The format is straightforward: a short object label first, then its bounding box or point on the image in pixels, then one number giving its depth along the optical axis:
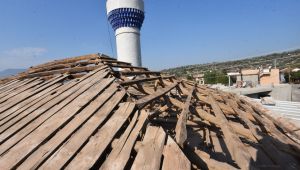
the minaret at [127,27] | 21.27
